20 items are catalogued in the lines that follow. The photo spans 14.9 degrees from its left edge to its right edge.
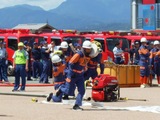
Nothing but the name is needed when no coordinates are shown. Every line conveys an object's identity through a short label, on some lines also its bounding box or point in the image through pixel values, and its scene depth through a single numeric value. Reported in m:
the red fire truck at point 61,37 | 31.33
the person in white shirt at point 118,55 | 28.12
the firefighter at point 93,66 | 19.23
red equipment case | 17.98
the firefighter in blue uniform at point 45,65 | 25.39
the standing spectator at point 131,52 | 30.14
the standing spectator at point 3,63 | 25.55
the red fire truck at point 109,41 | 31.12
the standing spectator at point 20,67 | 21.33
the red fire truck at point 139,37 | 33.90
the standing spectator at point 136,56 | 29.12
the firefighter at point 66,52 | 19.09
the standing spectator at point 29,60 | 28.02
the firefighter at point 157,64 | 25.58
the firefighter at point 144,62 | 23.99
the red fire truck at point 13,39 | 30.67
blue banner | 49.50
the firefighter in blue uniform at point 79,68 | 15.81
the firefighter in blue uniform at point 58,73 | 17.89
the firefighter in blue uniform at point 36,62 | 27.89
